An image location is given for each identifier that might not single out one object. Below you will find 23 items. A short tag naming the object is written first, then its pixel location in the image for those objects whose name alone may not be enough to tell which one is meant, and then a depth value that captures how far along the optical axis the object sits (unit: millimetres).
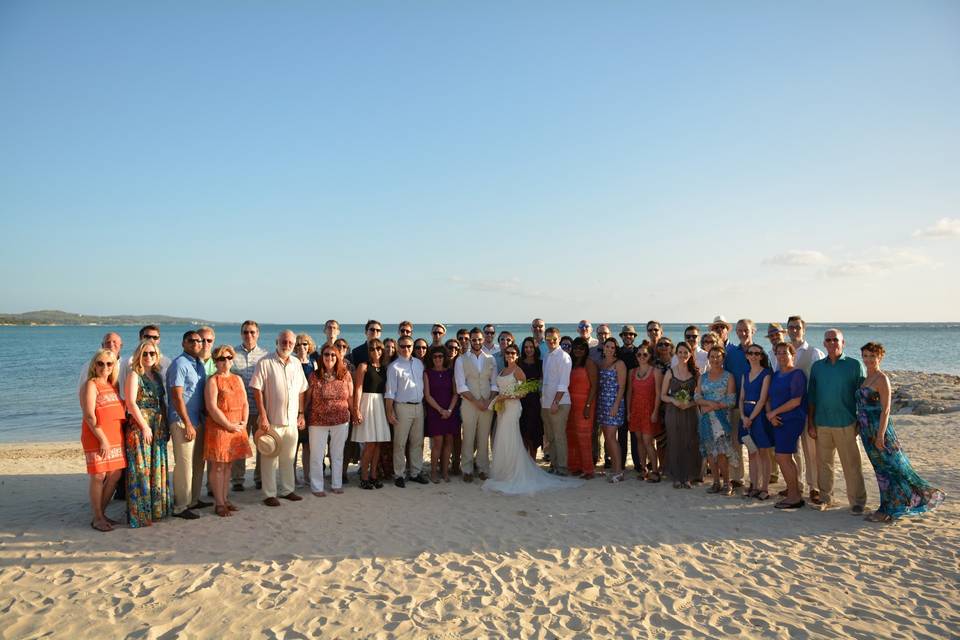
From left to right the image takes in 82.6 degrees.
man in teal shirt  6211
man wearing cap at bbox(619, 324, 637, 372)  7996
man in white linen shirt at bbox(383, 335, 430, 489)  7297
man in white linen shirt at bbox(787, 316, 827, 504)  6805
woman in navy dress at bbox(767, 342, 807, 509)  6465
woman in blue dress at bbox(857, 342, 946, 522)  6012
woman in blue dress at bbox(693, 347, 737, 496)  6957
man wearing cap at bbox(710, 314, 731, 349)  7793
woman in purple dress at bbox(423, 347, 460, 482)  7576
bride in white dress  7451
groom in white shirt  7598
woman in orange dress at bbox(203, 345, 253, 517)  5949
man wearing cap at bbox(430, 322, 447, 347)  7913
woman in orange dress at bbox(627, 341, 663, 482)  7531
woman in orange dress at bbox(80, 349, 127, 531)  5434
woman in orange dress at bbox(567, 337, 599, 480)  7715
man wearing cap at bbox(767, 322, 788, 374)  7116
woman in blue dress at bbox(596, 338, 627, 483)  7637
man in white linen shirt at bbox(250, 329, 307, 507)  6410
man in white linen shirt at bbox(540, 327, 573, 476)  7609
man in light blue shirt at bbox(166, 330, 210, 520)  5848
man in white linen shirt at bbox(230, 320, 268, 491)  6762
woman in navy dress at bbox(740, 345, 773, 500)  6746
